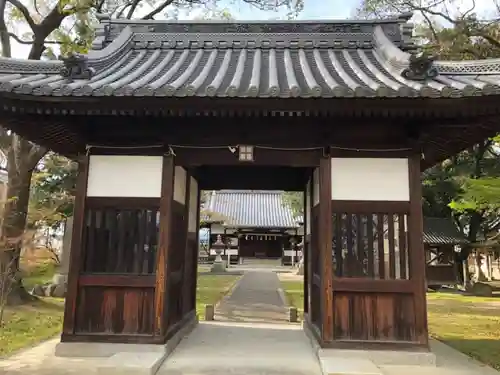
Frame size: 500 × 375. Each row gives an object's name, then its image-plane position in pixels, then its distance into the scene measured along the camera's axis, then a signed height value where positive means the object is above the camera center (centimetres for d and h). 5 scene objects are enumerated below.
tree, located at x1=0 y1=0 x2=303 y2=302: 1278 +610
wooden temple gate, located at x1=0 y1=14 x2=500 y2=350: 589 +151
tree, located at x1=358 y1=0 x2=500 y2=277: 1262 +538
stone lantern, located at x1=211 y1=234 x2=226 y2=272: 3782 +56
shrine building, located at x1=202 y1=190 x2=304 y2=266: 4128 +219
